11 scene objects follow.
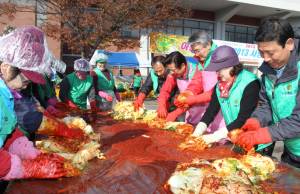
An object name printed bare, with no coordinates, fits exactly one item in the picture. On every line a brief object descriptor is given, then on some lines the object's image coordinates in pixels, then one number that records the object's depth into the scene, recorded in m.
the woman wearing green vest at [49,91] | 3.32
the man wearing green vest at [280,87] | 1.76
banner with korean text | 13.52
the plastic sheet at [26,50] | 1.53
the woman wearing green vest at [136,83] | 12.43
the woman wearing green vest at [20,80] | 1.48
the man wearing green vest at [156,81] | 3.84
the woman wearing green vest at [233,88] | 2.27
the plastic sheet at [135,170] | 1.50
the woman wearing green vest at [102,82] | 5.04
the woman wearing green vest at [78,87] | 4.38
